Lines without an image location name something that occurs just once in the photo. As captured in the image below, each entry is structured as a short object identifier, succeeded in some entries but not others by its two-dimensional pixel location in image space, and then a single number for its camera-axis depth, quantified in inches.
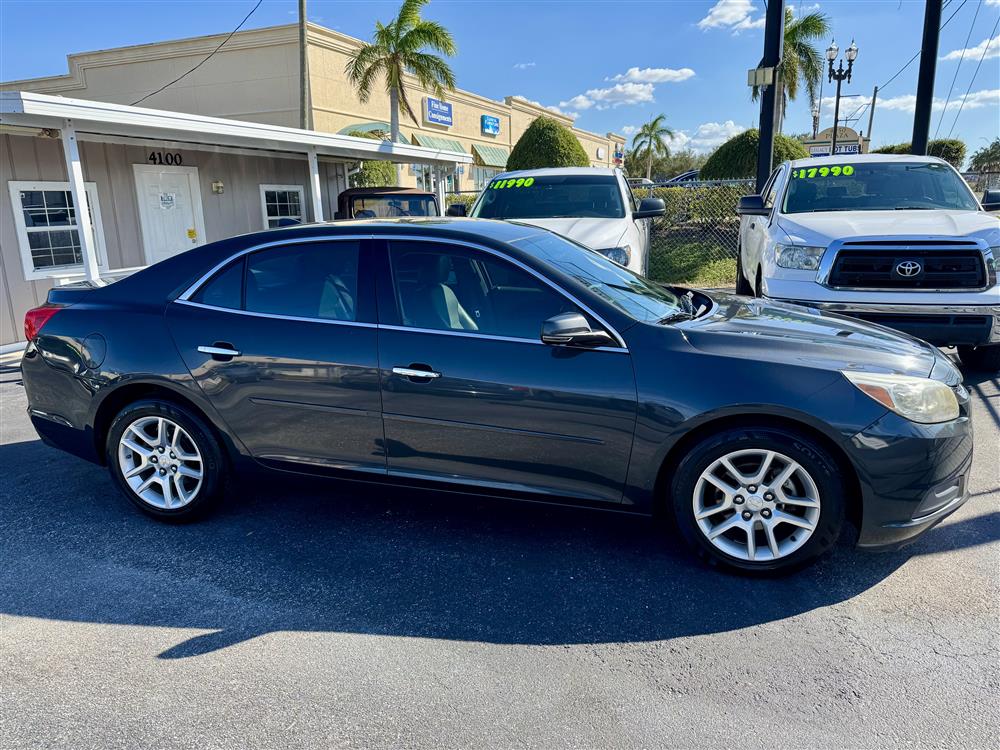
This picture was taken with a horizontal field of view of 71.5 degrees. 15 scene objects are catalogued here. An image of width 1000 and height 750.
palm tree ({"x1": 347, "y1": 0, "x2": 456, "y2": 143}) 837.8
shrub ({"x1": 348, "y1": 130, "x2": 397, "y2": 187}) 819.4
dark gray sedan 118.8
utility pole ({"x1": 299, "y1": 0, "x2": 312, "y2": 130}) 774.5
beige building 943.7
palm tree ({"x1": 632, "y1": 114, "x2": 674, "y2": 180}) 2564.0
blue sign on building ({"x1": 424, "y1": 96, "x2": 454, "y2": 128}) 1156.5
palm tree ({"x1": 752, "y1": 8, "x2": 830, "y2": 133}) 1183.6
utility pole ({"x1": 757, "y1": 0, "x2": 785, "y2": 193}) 387.9
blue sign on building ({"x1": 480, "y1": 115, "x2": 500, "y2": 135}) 1370.6
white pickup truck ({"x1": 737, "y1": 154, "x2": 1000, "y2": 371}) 212.7
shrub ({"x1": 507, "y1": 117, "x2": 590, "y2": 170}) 812.6
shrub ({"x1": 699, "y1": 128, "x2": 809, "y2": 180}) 650.8
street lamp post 1052.8
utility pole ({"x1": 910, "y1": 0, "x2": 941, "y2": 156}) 444.8
